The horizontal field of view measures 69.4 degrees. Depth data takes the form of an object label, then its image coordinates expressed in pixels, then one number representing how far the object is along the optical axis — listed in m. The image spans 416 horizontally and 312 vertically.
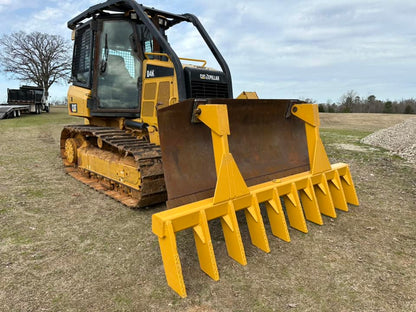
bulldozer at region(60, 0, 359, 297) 2.88
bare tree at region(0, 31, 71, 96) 28.91
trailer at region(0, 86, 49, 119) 25.74
